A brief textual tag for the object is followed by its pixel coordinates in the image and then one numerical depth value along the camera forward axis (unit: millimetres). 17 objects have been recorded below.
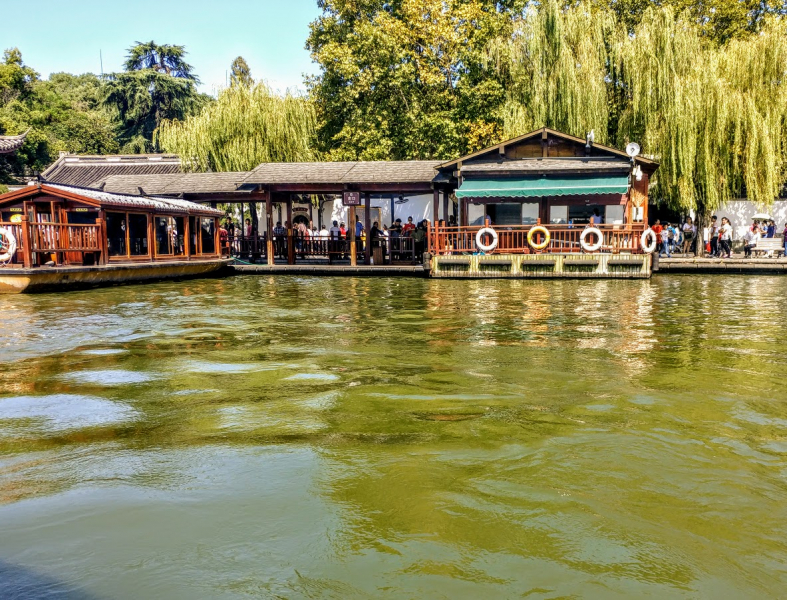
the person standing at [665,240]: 27545
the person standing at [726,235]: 26906
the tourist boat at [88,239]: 17516
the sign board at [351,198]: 23953
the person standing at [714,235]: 28250
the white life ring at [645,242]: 21078
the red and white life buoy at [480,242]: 22062
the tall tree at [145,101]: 52469
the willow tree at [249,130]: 30141
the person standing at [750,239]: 26641
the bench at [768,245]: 26516
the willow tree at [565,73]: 26297
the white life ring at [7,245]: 17375
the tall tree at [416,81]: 30641
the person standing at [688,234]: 29734
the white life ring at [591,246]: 21406
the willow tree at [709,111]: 23703
